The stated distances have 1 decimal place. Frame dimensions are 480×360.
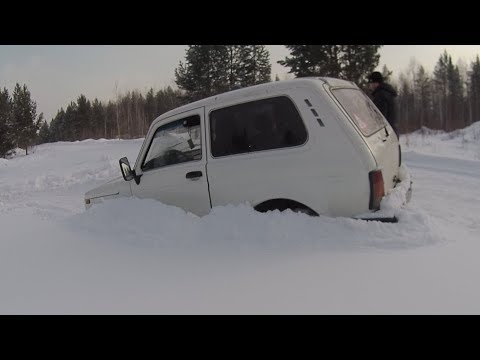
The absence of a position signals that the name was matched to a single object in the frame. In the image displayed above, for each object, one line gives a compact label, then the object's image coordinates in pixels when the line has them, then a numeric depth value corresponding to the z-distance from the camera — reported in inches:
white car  124.3
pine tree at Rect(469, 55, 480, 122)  2352.4
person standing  260.4
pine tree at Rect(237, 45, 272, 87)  1288.1
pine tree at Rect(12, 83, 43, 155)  1433.3
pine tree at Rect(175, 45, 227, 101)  1216.8
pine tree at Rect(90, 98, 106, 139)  2381.9
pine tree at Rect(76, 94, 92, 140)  2363.4
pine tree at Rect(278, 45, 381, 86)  840.3
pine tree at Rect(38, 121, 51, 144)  2837.8
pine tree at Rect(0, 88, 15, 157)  1169.4
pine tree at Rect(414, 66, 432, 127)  2600.9
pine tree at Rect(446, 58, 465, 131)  2426.6
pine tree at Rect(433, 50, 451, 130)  2550.4
